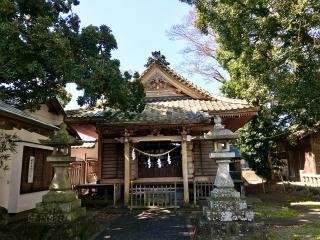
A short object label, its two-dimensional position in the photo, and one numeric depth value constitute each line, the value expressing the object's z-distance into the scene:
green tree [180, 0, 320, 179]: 12.45
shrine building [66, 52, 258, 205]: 12.56
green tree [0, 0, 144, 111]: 7.87
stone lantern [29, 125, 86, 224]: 7.00
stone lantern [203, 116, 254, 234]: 6.90
